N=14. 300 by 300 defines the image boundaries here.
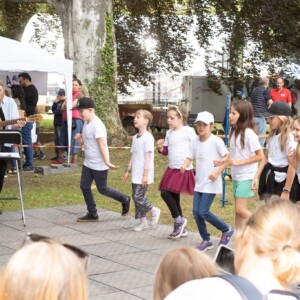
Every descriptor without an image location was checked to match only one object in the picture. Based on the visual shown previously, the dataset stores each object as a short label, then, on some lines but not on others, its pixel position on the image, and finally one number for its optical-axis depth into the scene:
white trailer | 30.53
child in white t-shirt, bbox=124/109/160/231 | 8.96
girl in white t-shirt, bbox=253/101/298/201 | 7.88
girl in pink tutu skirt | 8.62
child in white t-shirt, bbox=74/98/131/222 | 9.45
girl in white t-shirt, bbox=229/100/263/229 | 7.84
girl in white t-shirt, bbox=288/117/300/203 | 7.08
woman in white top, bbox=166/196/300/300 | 2.82
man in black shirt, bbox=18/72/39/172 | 16.08
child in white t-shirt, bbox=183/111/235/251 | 7.91
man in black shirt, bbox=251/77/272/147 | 19.28
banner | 19.19
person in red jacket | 19.56
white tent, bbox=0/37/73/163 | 11.50
